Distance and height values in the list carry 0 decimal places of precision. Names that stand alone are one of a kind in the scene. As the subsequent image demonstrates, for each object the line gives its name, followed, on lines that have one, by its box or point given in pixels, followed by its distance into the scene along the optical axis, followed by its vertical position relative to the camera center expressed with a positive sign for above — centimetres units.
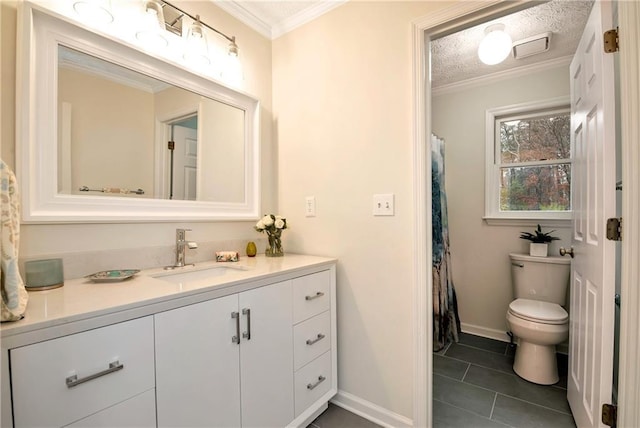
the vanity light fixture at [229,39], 155 +104
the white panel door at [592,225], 111 -6
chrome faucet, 142 -16
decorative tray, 110 -25
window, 235 +44
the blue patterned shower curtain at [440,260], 233 -39
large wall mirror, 107 +38
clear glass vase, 177 -19
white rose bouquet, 173 -10
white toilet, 183 -68
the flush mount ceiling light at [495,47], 175 +105
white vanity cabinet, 70 -44
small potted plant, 223 -24
